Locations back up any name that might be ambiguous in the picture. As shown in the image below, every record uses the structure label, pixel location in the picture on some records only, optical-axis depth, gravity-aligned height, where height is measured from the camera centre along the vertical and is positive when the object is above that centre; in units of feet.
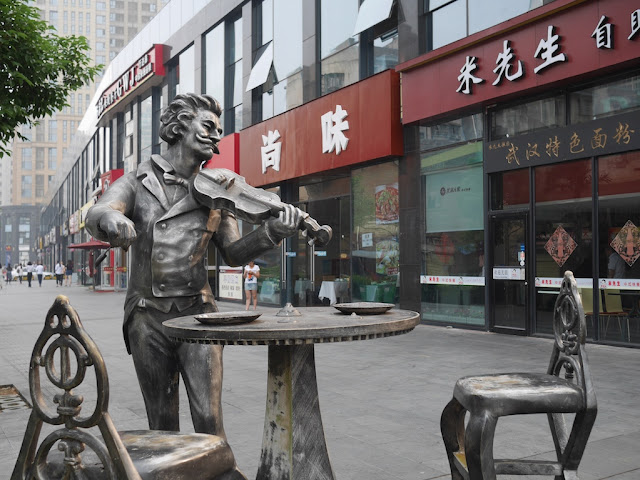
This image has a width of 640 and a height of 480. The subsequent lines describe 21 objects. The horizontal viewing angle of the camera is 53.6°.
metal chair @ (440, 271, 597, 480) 9.50 -2.13
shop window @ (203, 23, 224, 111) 65.67 +21.97
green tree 24.40 +8.39
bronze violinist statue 10.02 +0.39
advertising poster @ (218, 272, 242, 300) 59.77 -1.71
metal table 9.44 -2.20
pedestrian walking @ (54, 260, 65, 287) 123.13 -0.78
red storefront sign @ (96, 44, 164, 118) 77.30 +25.61
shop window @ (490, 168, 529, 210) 34.65 +4.26
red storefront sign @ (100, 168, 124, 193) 98.65 +14.64
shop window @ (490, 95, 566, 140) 32.84 +8.04
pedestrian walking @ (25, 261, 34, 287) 117.91 -0.70
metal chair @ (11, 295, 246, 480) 6.41 -1.85
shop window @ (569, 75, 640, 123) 29.37 +7.99
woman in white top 50.55 -0.91
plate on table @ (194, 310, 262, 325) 8.82 -0.71
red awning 94.63 +3.49
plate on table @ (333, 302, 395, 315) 9.93 -0.66
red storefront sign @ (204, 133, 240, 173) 60.63 +11.25
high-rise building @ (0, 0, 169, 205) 318.04 +116.14
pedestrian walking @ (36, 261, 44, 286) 121.29 -0.55
